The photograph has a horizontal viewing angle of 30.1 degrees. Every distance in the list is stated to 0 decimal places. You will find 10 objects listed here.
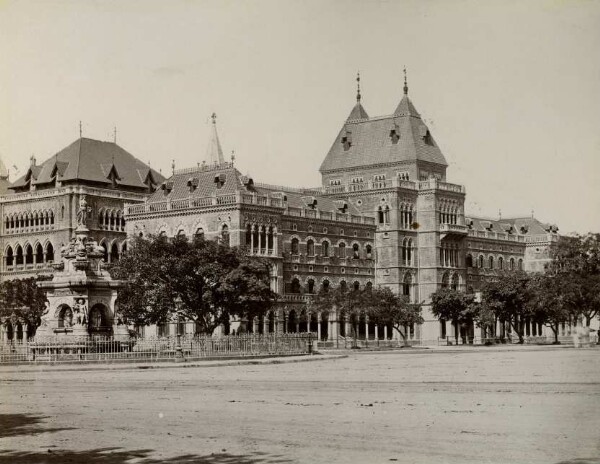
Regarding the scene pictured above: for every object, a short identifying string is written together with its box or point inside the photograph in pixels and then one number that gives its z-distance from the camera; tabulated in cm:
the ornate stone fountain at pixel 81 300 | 4638
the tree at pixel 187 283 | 6356
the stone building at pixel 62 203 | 9731
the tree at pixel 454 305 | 9575
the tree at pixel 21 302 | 8019
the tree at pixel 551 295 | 7475
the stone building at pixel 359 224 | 8788
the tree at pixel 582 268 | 7388
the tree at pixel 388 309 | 8938
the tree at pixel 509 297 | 9044
